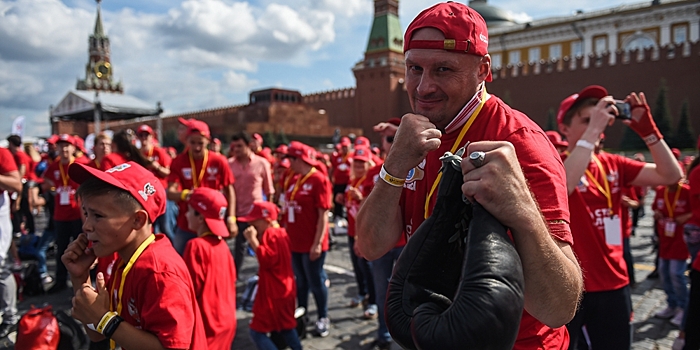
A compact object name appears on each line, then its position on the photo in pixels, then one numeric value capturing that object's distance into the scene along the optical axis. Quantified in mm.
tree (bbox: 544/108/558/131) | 32938
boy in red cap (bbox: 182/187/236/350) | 3062
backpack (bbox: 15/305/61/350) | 3184
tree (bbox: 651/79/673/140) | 28891
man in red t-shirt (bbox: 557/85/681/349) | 2781
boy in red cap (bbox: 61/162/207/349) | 1992
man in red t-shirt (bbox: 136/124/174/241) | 6754
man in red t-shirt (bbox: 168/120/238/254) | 5734
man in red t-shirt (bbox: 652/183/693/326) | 5147
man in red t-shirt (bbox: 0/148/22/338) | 4547
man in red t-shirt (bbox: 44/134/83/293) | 6195
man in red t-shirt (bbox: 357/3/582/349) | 1113
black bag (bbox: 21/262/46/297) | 6090
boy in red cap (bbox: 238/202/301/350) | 3967
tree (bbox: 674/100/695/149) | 28547
